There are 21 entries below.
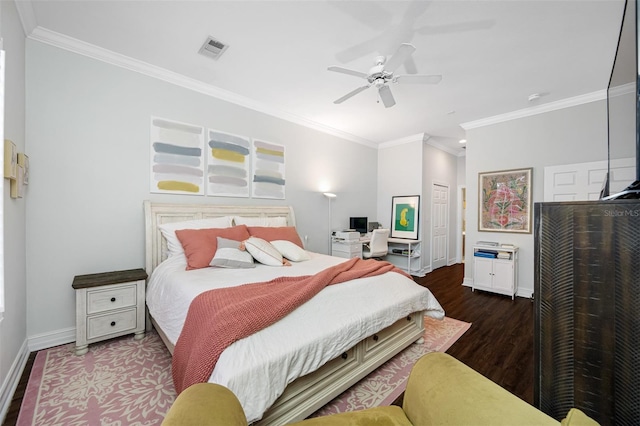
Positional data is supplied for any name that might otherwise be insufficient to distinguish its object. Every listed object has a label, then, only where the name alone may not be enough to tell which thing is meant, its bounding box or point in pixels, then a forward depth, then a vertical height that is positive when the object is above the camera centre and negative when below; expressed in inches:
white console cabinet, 150.6 -35.8
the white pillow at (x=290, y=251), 113.6 -18.0
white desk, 178.2 -26.2
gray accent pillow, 96.4 -18.0
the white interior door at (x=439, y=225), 221.3 -11.8
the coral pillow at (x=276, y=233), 122.9 -11.1
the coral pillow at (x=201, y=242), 97.4 -12.7
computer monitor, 202.7 -10.1
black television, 37.0 +21.4
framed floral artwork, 154.0 +7.0
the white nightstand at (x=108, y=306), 85.7 -33.9
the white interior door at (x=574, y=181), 132.5 +17.2
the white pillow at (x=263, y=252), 103.5 -17.1
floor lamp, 176.9 +10.5
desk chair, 179.2 -24.3
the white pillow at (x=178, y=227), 107.7 -7.2
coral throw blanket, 49.6 -23.0
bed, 48.7 -29.1
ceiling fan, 83.9 +49.9
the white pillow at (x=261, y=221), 130.8 -5.3
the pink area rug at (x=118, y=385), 61.7 -49.1
